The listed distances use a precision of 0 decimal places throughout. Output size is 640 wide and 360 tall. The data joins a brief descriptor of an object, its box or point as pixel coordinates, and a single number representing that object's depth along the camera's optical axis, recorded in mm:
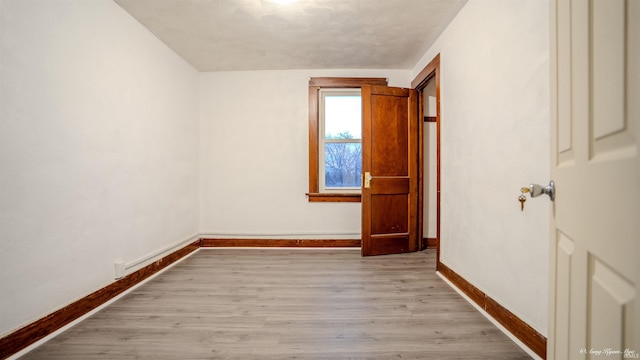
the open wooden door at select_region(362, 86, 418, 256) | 3383
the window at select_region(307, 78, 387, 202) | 3865
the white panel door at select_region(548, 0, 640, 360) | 560
